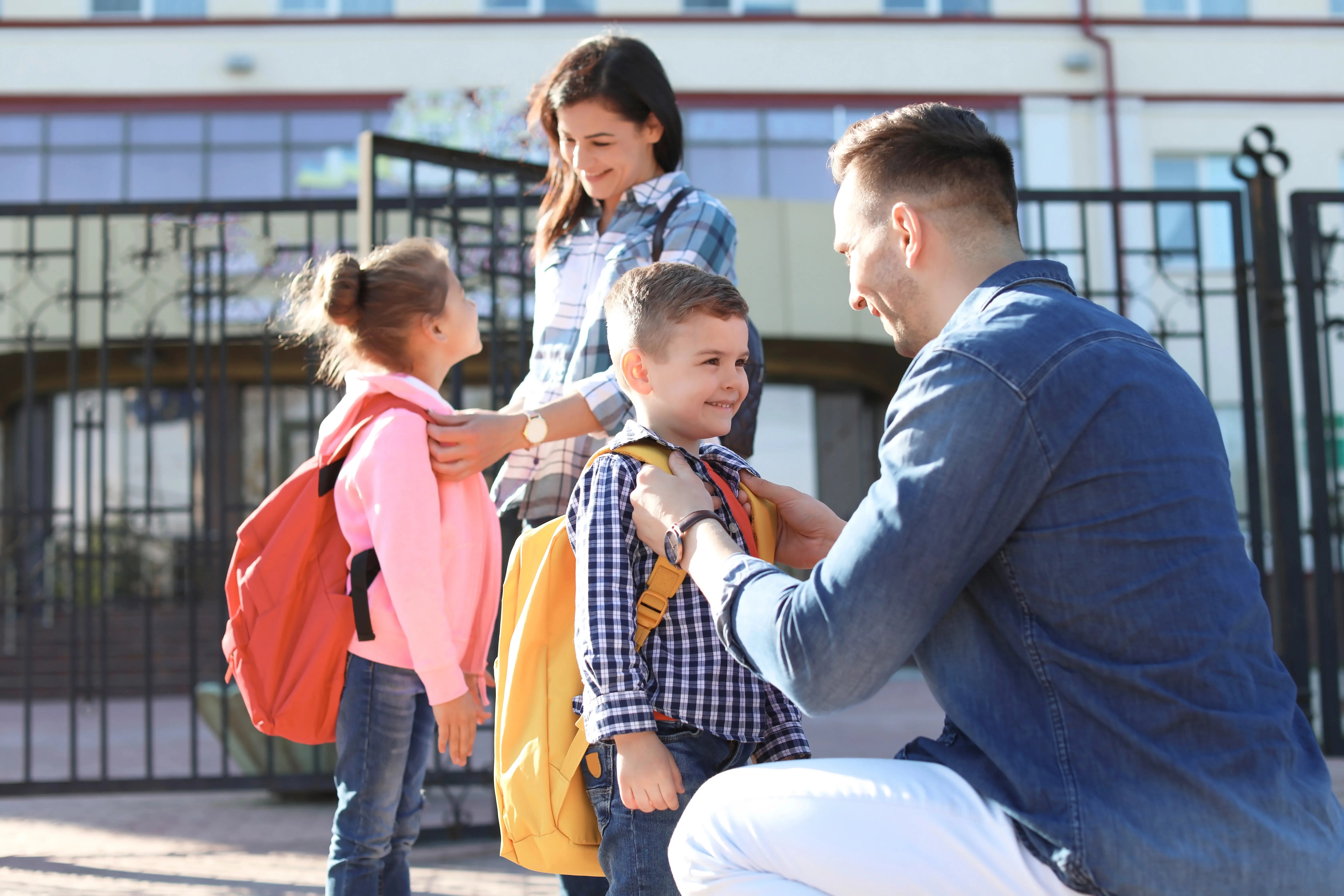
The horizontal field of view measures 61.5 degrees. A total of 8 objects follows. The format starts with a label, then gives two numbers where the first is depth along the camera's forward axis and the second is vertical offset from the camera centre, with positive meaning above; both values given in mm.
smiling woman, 2307 +562
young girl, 2268 -79
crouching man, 1235 -162
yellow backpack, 1766 -318
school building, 16031 +6152
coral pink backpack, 2309 -190
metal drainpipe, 16156 +6224
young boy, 1686 -189
